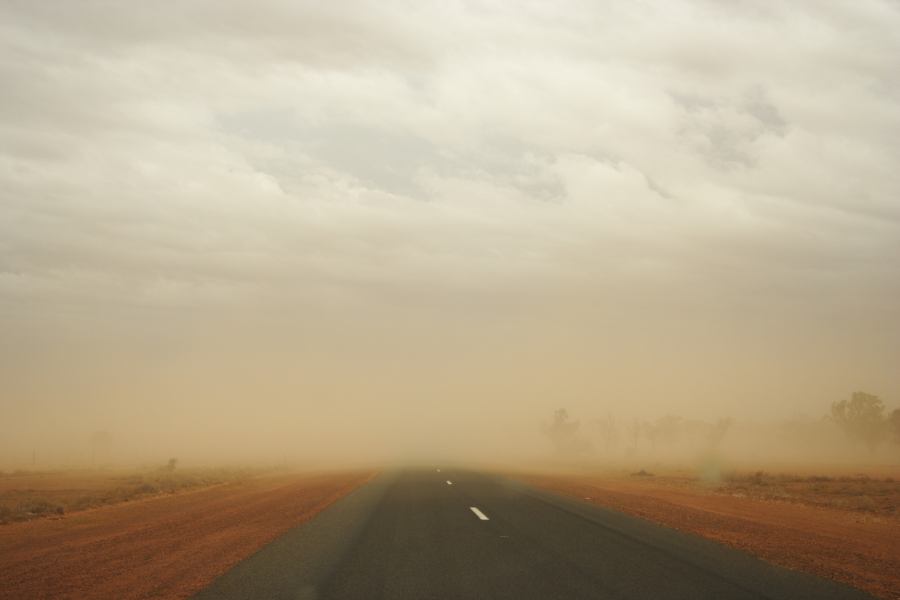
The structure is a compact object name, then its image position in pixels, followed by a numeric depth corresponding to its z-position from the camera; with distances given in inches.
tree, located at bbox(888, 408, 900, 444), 4330.7
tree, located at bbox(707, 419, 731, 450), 6712.6
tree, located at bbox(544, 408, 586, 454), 6771.7
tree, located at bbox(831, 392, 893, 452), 4596.5
